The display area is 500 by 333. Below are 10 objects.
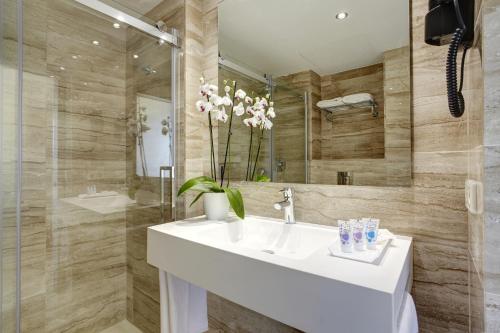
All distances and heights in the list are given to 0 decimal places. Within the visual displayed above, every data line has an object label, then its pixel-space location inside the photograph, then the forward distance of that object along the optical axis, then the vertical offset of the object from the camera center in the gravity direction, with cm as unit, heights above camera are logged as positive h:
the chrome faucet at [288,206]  116 -17
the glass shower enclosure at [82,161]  120 +4
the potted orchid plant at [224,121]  130 +25
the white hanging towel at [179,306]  112 -62
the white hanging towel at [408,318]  72 -43
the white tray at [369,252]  73 -25
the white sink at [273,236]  107 -30
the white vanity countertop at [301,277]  58 -30
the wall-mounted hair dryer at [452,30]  67 +37
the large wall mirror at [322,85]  102 +37
